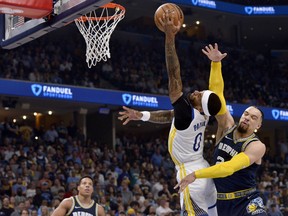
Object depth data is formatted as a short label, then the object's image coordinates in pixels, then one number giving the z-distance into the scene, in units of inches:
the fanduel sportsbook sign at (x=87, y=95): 671.1
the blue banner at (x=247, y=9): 937.5
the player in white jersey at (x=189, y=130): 218.4
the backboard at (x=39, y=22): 269.6
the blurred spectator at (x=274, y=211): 617.6
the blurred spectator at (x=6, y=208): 497.1
